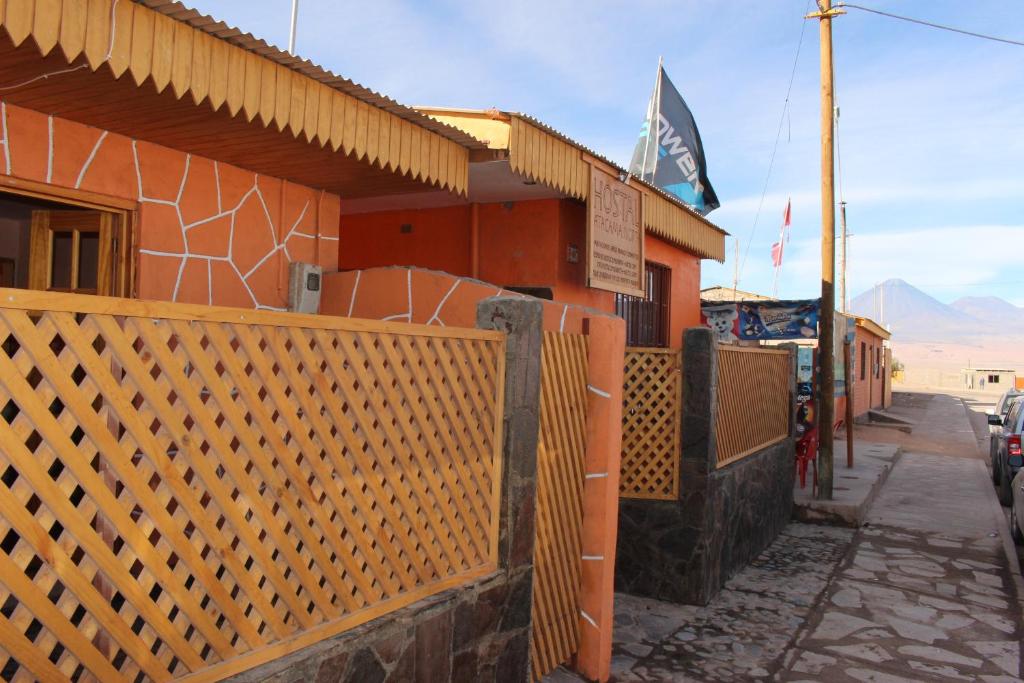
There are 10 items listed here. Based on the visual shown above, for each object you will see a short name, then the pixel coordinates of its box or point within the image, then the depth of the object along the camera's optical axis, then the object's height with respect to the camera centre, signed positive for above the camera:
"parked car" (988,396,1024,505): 9.50 -0.88
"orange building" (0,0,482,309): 3.76 +1.33
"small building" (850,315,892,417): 25.45 +0.34
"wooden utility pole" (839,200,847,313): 34.47 +5.90
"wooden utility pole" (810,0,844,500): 9.98 +1.24
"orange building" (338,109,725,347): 6.49 +1.55
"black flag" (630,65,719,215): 10.01 +2.81
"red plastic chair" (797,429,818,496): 11.20 -1.12
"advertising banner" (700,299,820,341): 13.66 +0.94
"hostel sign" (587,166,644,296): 7.59 +1.35
